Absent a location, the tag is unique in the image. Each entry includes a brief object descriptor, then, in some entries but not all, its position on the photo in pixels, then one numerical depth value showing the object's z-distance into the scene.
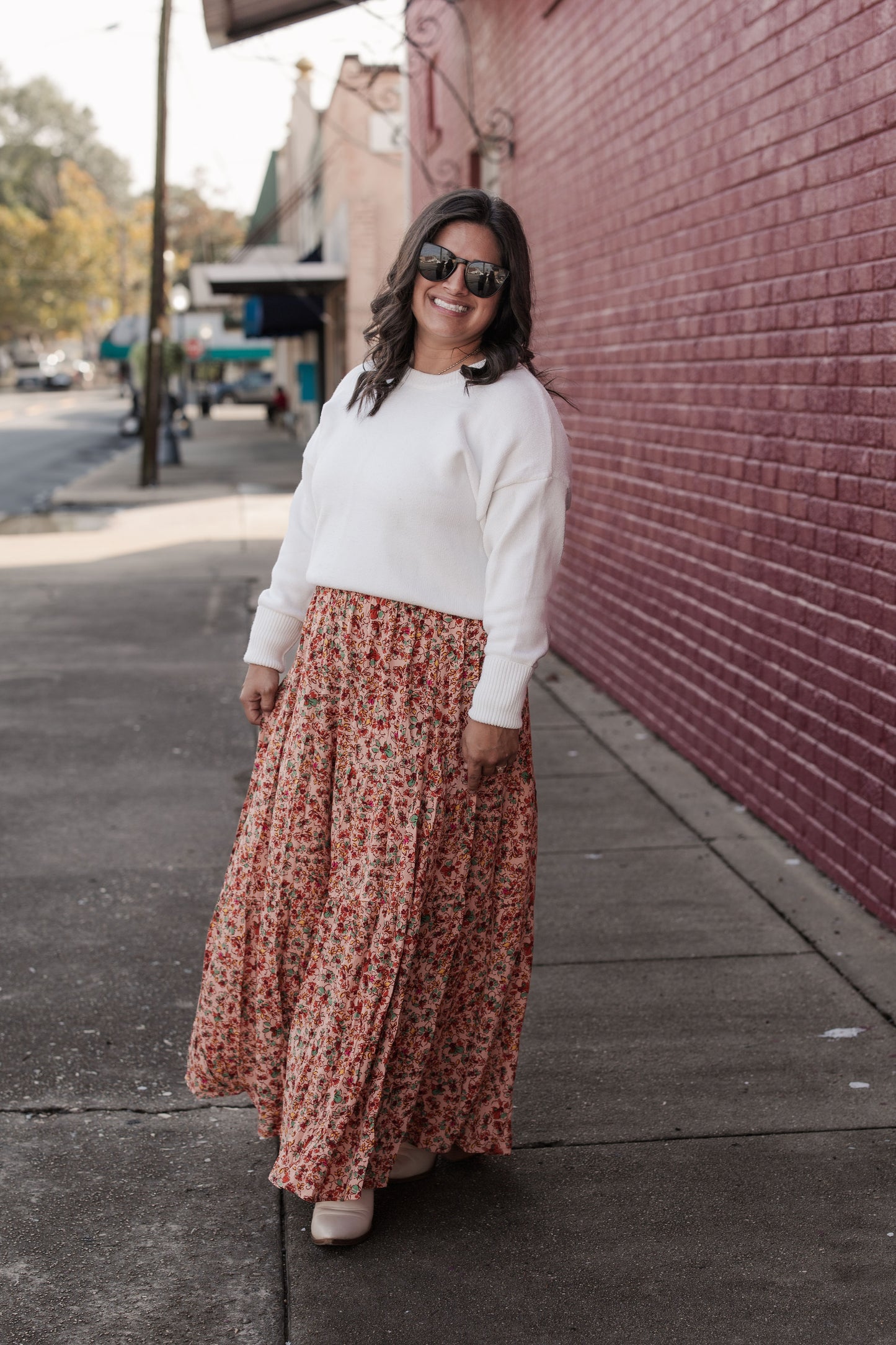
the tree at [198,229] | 83.19
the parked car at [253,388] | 64.50
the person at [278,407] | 43.69
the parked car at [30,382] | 82.38
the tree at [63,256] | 87.38
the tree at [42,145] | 103.50
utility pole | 21.75
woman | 2.77
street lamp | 32.62
